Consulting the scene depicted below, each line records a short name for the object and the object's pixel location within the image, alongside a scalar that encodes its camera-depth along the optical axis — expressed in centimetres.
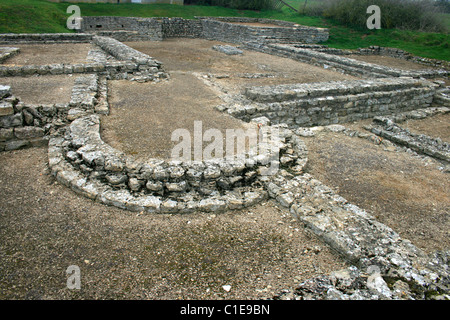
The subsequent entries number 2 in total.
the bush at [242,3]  2894
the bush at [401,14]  2255
